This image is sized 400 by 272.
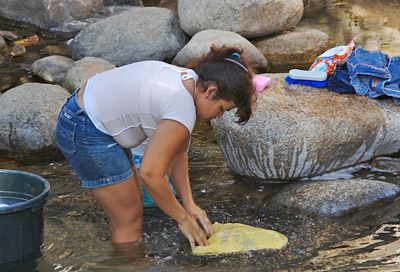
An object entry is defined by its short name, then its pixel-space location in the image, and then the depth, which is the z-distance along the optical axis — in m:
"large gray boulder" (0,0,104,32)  10.74
